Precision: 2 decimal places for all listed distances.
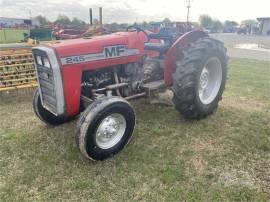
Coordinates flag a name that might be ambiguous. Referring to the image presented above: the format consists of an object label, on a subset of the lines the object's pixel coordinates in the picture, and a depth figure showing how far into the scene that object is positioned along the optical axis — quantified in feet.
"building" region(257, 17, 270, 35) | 129.79
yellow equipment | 15.21
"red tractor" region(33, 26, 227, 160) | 8.49
